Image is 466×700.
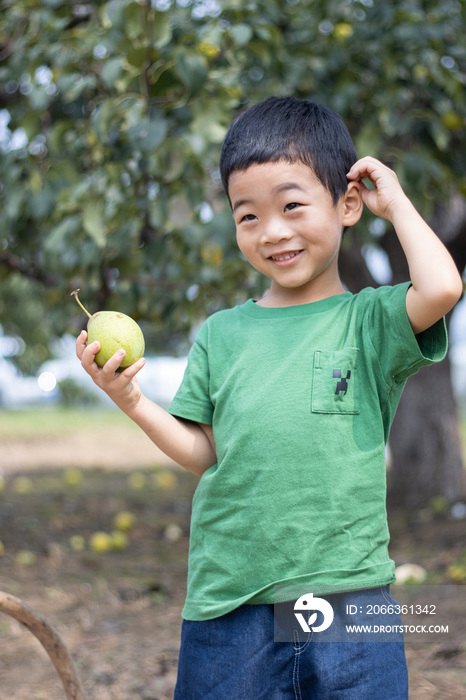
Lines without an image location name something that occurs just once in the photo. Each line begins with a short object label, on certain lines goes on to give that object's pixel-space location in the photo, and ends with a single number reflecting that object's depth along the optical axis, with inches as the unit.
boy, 43.2
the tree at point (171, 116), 82.7
